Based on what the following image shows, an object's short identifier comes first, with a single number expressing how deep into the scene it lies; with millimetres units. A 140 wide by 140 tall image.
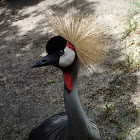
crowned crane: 1461
